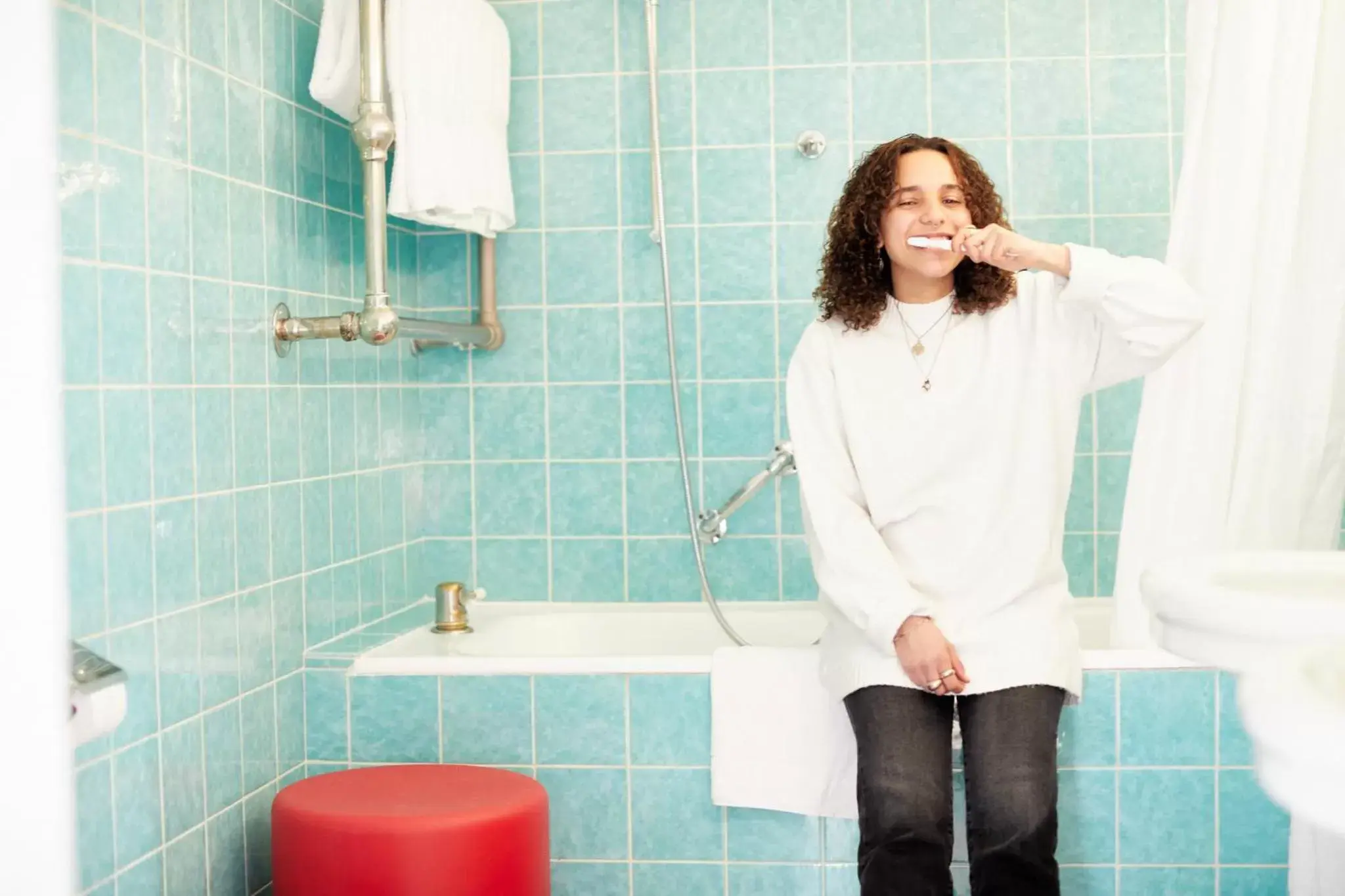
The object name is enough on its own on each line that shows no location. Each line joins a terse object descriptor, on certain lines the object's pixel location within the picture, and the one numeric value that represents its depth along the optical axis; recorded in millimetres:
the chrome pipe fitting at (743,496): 2514
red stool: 1668
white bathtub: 2598
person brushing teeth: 1676
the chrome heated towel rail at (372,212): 2111
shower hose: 2561
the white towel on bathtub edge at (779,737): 2016
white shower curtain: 1972
